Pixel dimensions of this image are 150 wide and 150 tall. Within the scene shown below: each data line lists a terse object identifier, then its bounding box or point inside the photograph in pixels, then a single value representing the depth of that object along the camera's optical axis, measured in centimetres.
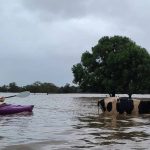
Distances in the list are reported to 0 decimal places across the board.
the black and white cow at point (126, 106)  1650
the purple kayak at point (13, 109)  1587
